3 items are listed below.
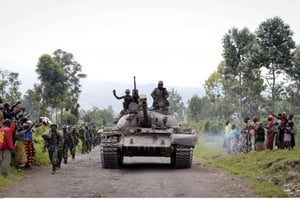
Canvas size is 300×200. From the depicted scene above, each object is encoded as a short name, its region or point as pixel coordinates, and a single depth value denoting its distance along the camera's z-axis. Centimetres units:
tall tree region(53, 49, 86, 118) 5750
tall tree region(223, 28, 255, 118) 3862
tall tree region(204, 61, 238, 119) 5375
